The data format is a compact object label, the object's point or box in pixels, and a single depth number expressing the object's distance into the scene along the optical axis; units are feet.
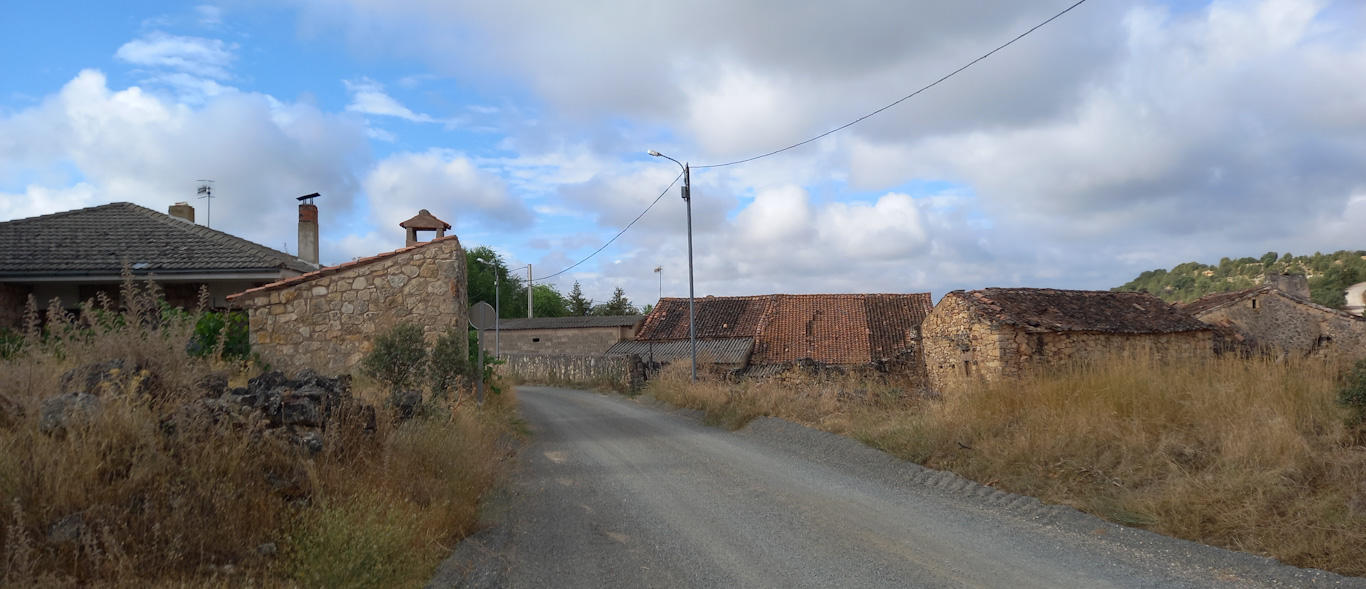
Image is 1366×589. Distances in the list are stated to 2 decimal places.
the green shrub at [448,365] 41.14
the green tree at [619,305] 214.90
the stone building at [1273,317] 84.48
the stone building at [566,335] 158.10
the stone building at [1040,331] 62.69
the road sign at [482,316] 49.67
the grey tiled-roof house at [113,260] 42.47
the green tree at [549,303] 258.57
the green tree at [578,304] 227.81
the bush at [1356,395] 22.90
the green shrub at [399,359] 38.47
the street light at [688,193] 73.92
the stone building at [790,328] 119.24
